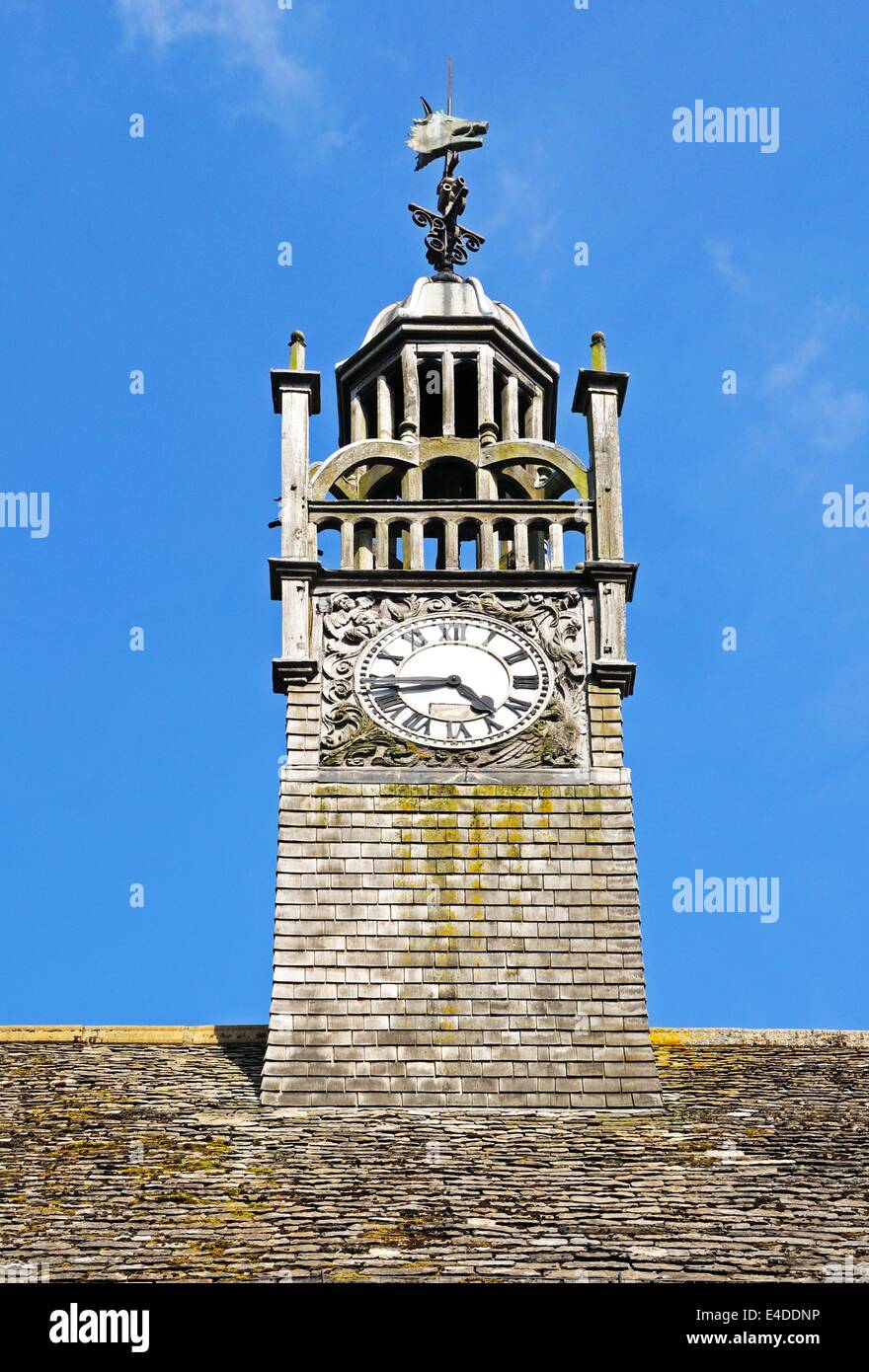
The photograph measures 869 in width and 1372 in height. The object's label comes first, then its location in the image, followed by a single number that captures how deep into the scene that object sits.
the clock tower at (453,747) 23.48
